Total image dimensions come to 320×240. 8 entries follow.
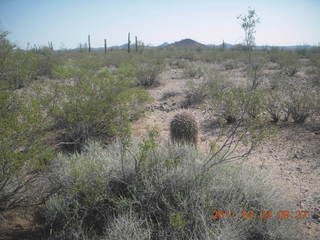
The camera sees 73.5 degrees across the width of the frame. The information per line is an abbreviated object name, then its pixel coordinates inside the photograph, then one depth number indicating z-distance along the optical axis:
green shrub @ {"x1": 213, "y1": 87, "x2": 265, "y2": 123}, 5.64
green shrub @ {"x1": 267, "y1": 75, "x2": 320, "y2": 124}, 5.72
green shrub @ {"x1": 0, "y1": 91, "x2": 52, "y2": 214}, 2.48
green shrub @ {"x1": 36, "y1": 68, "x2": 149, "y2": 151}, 4.39
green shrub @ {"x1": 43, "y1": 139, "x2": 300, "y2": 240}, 2.22
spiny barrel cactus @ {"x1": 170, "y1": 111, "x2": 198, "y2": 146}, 4.44
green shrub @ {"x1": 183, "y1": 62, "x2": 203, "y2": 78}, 12.99
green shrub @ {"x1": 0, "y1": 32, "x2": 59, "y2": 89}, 5.58
